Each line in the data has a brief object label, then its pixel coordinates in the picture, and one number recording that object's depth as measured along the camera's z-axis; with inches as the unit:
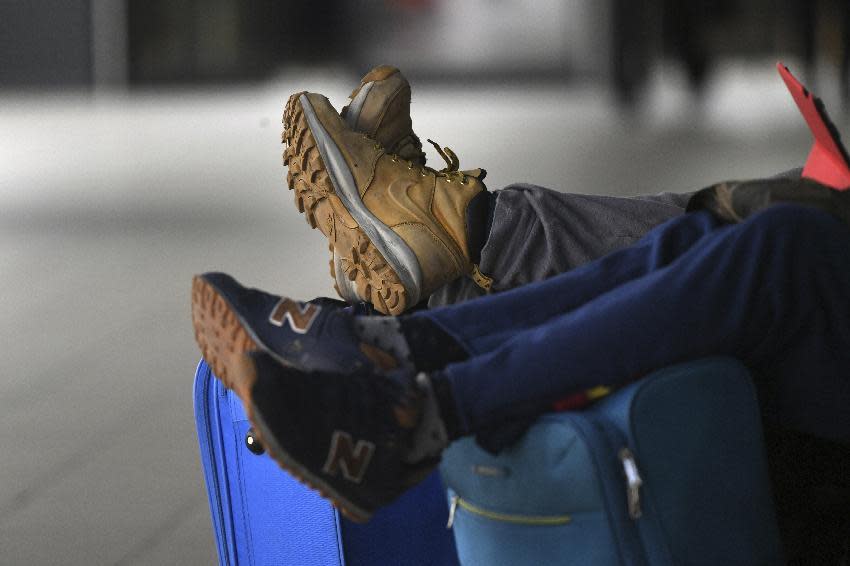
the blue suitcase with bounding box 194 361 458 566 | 301.5
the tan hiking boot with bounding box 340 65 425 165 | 318.6
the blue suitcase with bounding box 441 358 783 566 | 287.4
